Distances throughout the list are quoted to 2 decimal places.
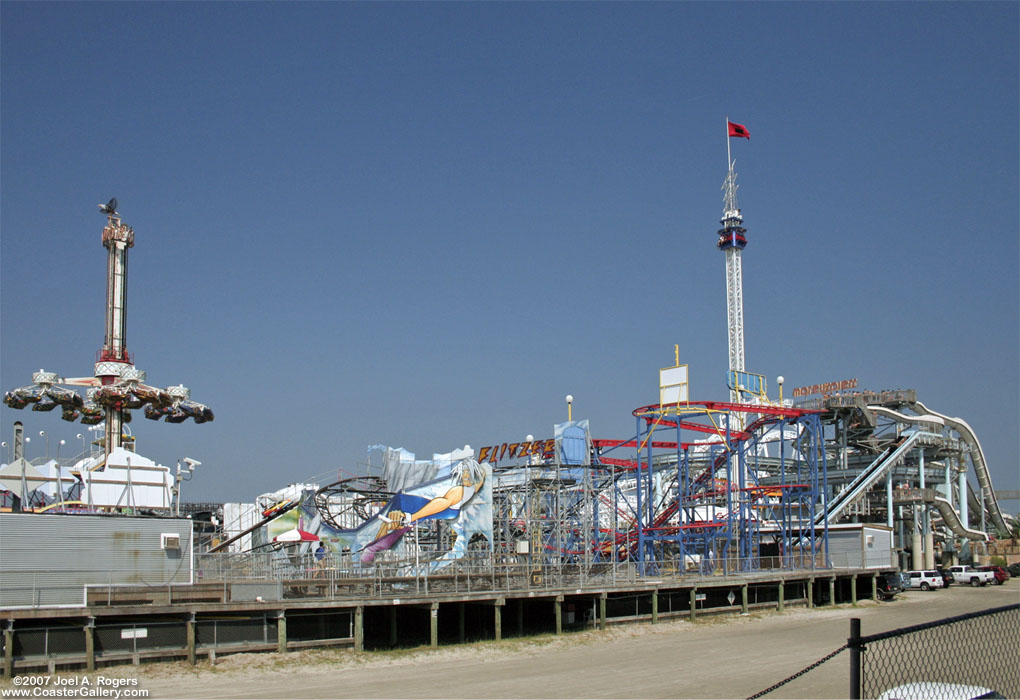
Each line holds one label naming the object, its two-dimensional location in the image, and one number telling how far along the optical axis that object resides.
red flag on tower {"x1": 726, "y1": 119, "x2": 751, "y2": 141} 112.25
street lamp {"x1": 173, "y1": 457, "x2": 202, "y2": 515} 36.07
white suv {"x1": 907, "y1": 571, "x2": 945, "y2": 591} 54.72
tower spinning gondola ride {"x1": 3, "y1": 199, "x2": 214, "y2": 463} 47.41
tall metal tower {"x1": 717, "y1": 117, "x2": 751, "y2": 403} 116.06
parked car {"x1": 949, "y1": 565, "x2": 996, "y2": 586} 56.94
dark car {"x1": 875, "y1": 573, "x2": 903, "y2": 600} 50.62
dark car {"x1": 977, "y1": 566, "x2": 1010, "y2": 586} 57.44
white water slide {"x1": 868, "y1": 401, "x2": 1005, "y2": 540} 65.00
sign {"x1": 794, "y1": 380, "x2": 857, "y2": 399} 66.88
